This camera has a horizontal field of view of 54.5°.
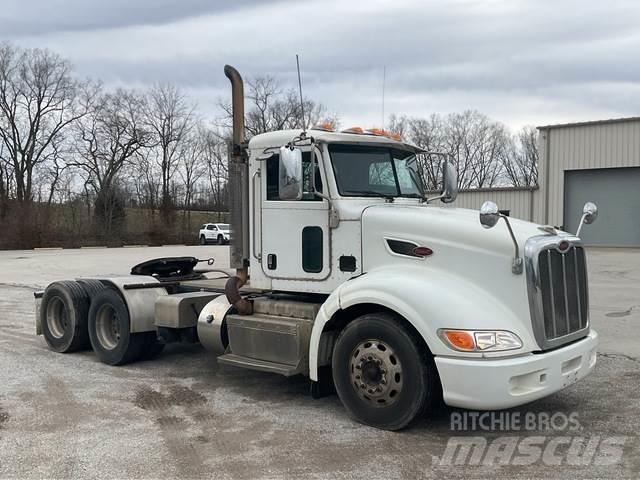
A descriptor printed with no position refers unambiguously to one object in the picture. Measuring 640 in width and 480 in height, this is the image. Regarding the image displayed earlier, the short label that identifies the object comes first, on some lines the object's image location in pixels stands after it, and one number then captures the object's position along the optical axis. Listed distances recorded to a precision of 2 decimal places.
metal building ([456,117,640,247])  26.42
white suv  48.00
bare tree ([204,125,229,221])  60.12
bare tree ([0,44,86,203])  52.00
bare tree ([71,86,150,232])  53.38
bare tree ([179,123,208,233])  60.65
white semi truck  4.75
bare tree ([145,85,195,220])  59.06
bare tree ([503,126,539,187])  69.88
